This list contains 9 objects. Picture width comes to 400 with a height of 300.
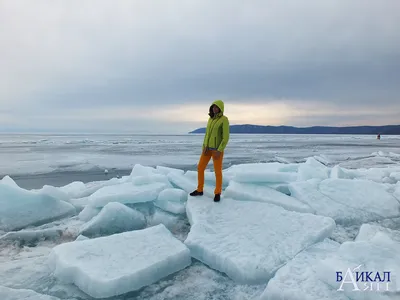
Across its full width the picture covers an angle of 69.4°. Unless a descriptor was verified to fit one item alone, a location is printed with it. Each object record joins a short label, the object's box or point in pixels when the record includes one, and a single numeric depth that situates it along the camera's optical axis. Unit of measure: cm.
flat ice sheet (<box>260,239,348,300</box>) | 220
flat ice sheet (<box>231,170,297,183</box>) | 495
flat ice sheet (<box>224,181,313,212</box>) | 419
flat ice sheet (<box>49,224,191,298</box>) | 242
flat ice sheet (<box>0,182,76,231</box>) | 411
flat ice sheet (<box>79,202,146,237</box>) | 375
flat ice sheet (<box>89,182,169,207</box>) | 428
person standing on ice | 425
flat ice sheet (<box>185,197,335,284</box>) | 267
